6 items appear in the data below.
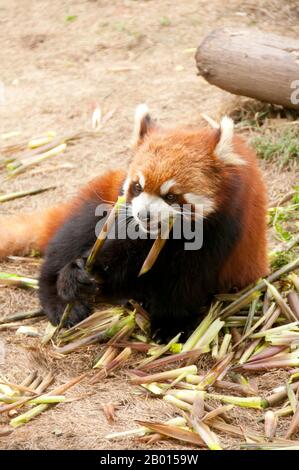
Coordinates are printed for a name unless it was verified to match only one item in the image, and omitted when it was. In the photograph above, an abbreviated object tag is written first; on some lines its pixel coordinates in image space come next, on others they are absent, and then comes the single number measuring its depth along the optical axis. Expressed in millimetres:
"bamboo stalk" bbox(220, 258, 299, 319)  4512
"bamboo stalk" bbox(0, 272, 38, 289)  4867
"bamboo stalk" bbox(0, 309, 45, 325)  4559
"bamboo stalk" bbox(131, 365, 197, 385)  3939
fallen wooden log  6277
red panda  3977
